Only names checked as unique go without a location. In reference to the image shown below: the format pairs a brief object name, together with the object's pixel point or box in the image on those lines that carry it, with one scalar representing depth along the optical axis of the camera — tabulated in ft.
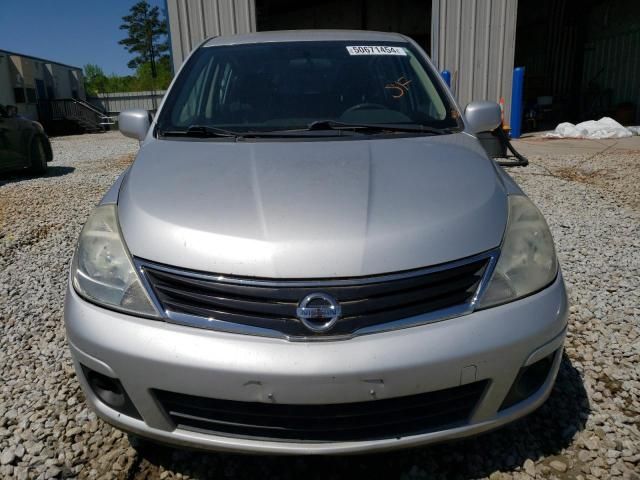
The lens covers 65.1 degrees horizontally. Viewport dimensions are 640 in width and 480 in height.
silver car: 4.33
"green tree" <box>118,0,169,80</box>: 170.71
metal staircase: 74.73
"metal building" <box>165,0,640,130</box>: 29.66
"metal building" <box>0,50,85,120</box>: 71.10
